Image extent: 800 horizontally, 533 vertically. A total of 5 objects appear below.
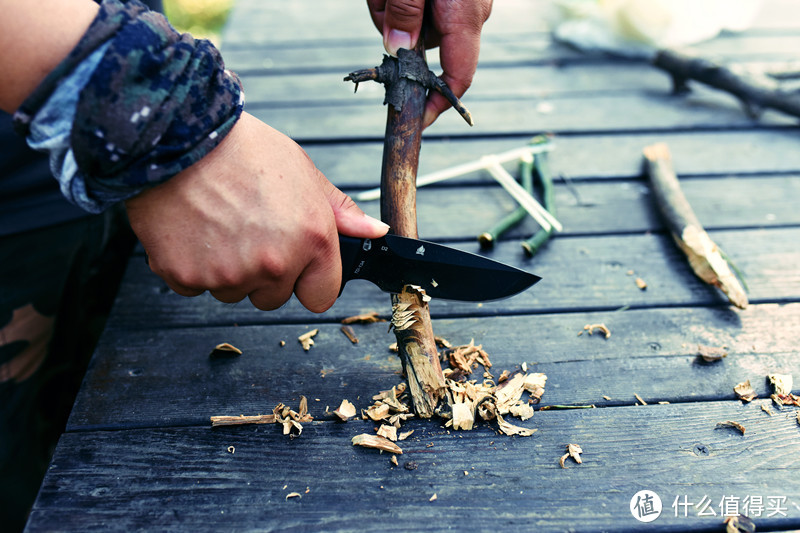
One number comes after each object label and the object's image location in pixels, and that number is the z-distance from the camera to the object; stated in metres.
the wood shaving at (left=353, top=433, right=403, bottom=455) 0.57
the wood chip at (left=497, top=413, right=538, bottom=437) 0.57
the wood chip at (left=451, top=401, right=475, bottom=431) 0.58
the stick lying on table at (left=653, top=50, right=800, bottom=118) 0.83
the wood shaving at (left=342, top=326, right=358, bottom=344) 0.63
